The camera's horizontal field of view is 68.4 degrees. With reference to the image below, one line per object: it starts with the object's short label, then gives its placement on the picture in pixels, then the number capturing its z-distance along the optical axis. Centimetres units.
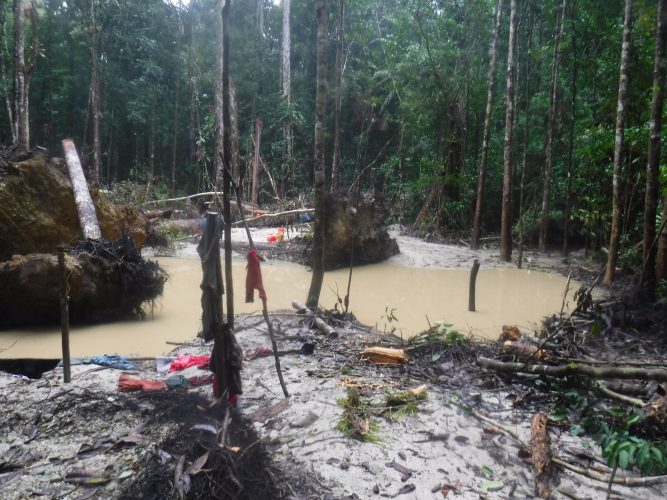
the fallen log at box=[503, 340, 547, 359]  457
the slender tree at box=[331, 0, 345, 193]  1019
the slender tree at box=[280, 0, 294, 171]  2309
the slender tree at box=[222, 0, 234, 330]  349
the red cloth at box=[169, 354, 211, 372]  479
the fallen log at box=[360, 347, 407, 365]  497
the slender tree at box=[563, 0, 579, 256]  1229
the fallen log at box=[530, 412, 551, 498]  313
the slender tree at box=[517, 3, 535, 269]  1402
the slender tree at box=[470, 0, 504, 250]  1305
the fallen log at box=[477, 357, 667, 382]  360
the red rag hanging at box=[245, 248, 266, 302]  371
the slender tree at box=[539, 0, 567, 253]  1225
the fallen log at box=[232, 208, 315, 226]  1466
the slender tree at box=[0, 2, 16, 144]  1619
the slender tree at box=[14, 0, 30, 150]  1208
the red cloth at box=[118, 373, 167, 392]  420
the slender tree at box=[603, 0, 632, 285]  822
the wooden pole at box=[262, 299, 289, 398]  368
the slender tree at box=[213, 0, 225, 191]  1898
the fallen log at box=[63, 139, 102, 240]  820
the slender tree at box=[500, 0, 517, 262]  1221
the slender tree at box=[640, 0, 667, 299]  684
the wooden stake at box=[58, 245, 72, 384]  425
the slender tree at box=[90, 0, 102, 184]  1797
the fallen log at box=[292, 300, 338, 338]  589
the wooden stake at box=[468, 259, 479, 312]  839
